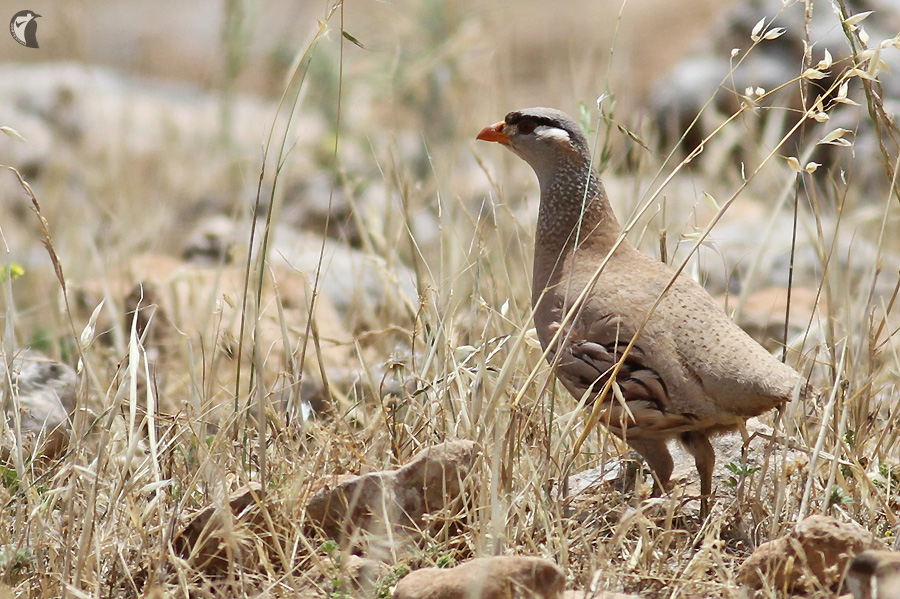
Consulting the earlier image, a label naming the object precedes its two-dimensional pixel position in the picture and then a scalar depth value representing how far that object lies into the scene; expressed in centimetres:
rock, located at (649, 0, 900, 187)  1587
